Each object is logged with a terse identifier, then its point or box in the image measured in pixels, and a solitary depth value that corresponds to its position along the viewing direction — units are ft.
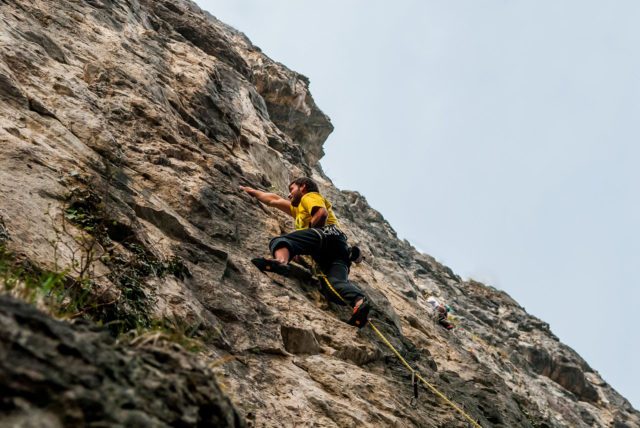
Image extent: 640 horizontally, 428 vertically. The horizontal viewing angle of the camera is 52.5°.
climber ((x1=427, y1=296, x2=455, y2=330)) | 53.01
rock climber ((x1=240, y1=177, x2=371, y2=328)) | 26.03
